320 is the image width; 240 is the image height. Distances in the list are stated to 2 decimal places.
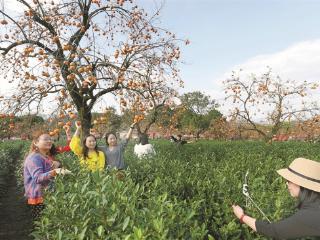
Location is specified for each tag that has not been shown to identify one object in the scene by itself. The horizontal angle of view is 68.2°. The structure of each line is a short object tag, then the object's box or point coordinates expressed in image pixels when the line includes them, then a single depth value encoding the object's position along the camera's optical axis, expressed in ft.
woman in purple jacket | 9.36
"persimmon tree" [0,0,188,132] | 14.43
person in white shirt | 19.65
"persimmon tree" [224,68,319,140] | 38.94
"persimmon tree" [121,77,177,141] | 16.52
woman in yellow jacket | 11.65
